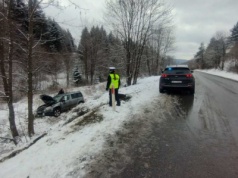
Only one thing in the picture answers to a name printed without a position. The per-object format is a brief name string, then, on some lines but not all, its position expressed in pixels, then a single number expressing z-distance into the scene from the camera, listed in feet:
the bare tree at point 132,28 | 67.97
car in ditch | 55.16
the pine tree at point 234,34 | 264.52
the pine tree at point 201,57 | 341.21
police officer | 28.45
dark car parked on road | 39.70
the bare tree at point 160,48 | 142.82
